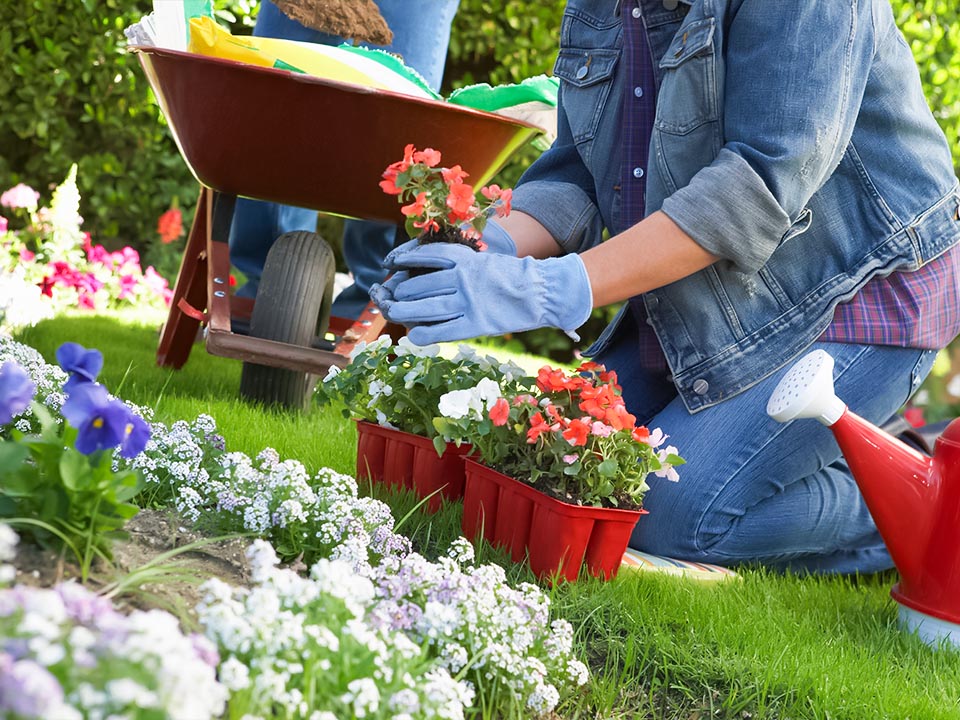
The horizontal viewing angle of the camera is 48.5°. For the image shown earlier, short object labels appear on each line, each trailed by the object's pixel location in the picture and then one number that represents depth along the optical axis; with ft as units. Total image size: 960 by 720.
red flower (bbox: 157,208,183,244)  15.08
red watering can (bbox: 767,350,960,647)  5.25
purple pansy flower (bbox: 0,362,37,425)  3.19
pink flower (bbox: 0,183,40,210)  13.53
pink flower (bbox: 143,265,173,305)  14.30
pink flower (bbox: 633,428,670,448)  5.04
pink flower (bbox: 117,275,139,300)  13.61
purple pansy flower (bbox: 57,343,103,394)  3.33
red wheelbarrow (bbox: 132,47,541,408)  7.16
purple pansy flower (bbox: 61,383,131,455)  3.25
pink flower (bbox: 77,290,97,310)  12.70
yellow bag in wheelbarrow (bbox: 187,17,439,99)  7.53
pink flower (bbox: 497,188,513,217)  5.73
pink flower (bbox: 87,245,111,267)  13.66
